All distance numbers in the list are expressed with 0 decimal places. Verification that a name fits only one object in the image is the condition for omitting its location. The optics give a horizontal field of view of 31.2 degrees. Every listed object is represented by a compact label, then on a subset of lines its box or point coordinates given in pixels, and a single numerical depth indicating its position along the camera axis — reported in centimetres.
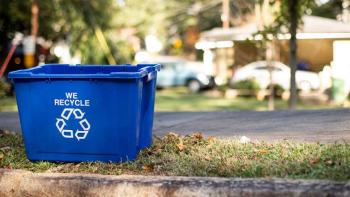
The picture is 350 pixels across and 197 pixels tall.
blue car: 3450
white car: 2764
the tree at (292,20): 1412
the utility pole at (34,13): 2296
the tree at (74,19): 2281
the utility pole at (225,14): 4118
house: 2995
